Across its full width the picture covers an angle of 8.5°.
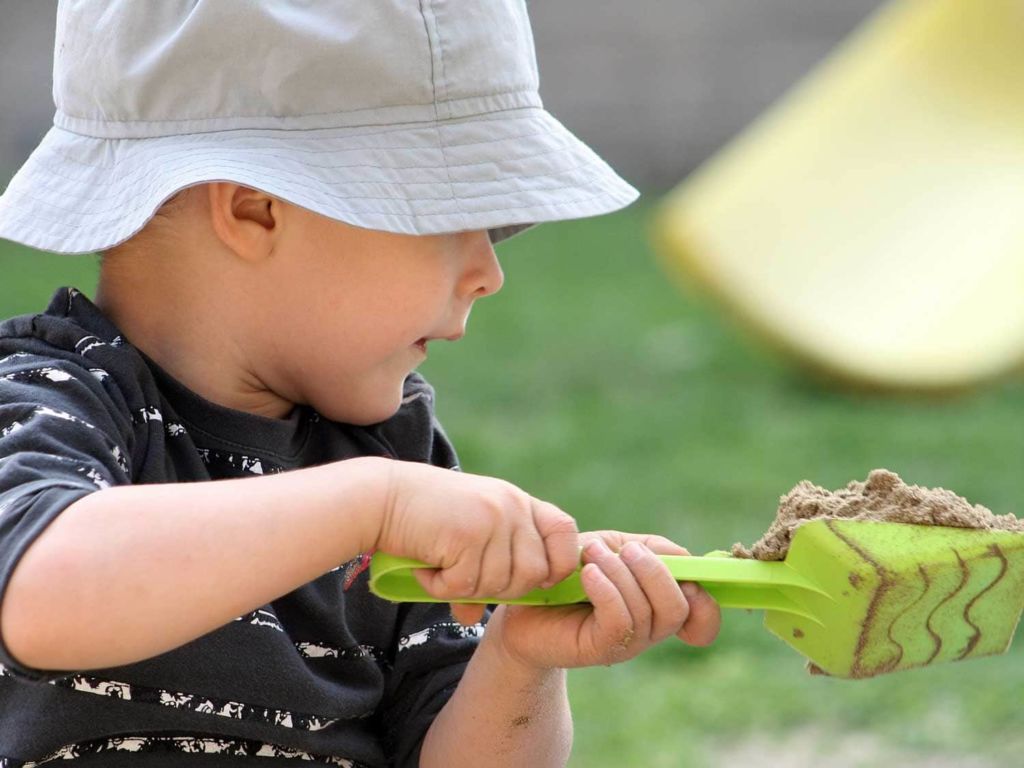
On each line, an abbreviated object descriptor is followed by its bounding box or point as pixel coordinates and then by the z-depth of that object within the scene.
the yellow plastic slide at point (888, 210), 6.10
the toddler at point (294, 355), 2.74
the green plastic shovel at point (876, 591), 2.78
